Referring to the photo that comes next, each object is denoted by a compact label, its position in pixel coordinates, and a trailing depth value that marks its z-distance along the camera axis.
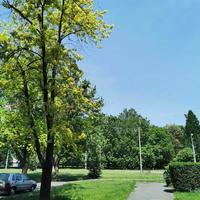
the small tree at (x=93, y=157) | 30.27
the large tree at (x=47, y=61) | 8.70
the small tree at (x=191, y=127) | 64.27
